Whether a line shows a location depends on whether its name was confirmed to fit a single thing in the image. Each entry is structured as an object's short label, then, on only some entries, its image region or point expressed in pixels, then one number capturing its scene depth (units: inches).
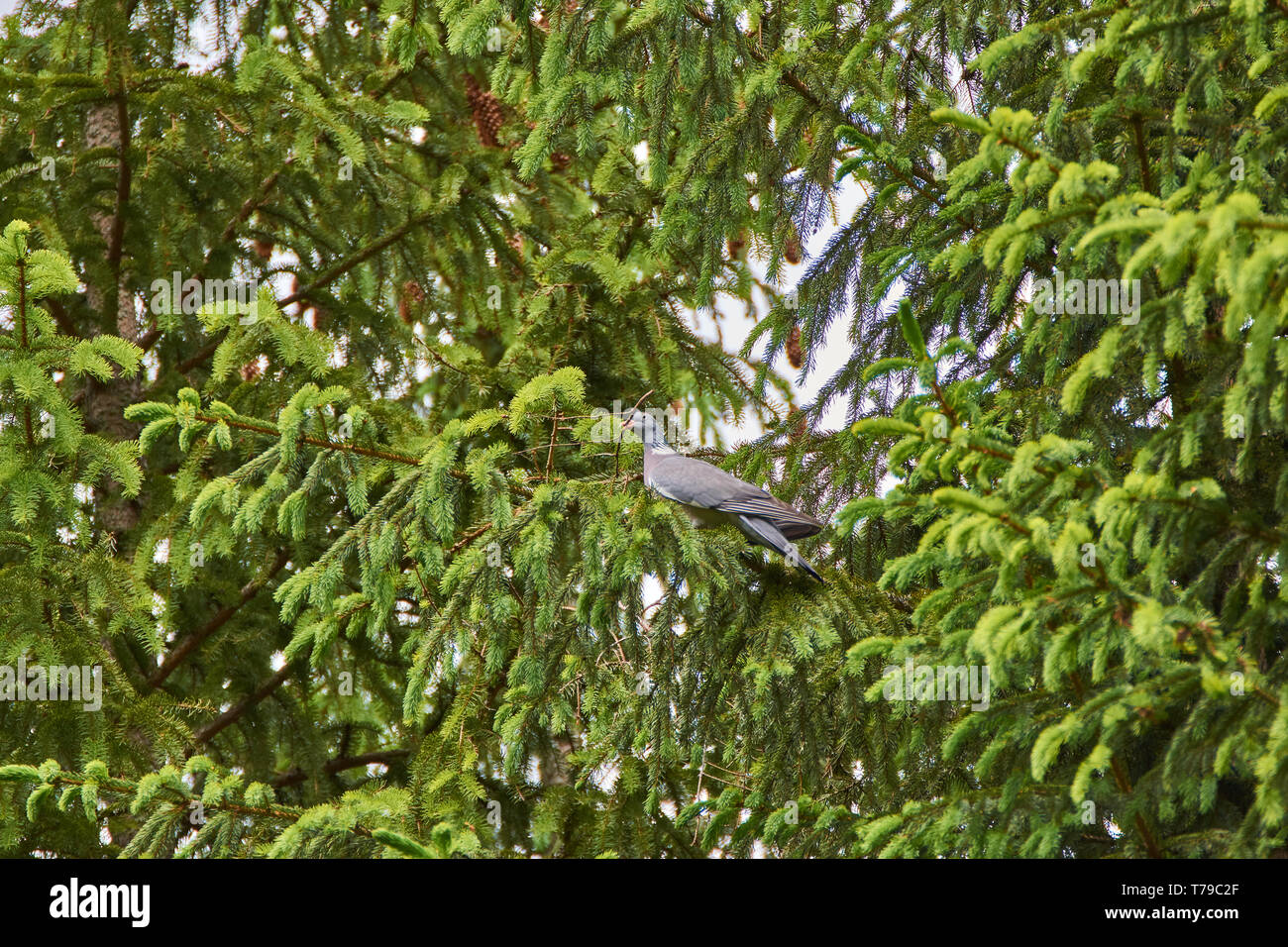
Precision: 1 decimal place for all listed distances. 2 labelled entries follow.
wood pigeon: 182.7
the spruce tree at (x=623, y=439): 125.6
